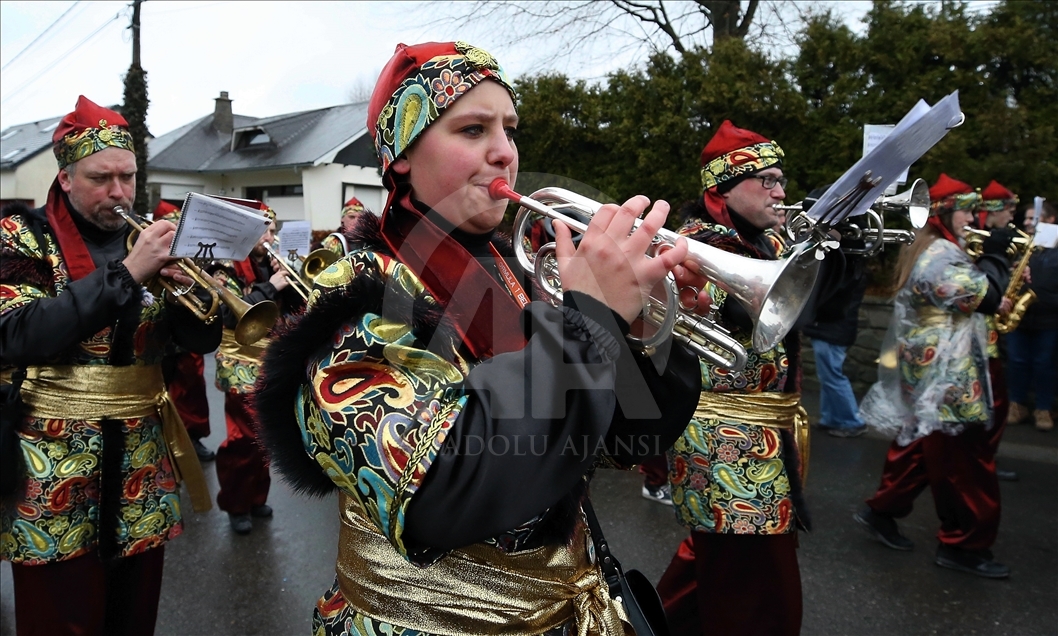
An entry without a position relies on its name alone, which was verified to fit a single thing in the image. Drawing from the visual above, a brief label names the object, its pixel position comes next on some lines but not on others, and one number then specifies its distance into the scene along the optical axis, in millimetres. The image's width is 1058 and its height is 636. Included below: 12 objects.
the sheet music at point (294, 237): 6918
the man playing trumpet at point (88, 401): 2508
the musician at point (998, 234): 4359
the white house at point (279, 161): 23125
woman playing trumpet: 1130
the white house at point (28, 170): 26016
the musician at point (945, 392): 4086
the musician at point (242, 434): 4762
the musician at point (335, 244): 4409
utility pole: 17094
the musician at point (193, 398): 6207
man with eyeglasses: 2719
